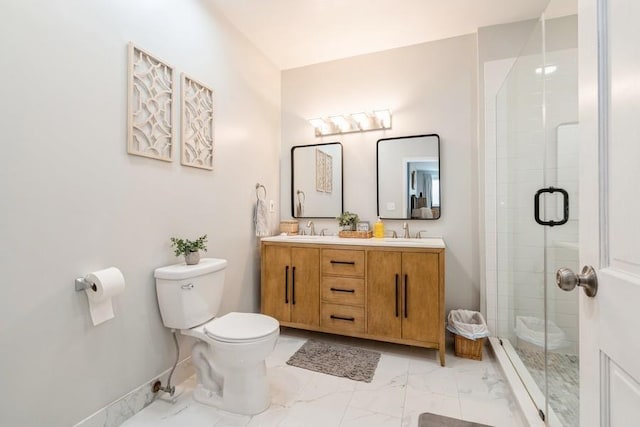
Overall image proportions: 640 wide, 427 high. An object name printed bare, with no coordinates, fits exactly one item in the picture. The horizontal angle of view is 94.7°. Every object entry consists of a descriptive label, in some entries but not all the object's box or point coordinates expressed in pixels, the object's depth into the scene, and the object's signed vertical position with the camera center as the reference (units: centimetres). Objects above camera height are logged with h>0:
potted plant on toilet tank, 176 -21
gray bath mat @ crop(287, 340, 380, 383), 196 -105
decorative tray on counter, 256 -18
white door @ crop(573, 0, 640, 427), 54 +1
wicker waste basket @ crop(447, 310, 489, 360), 212 -89
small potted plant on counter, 267 -6
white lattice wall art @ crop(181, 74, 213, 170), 190 +61
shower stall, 147 -2
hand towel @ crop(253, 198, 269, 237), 258 -4
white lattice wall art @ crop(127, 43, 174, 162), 157 +62
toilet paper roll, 133 -35
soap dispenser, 263 -14
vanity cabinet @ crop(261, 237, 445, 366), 208 -57
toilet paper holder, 133 -32
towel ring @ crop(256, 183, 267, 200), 268 +24
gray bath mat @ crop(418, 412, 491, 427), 147 -105
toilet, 153 -65
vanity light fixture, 272 +88
